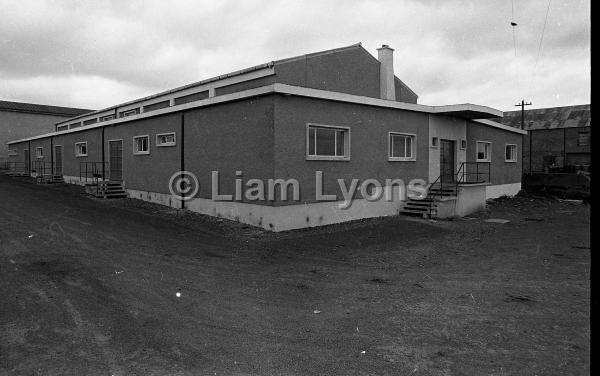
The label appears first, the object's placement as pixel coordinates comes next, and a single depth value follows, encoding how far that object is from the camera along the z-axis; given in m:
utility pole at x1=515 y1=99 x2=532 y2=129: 42.61
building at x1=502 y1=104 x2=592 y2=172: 43.96
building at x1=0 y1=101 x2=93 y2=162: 40.81
